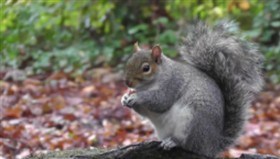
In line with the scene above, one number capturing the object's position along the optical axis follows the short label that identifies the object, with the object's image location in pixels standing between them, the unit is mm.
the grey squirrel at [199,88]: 5027
